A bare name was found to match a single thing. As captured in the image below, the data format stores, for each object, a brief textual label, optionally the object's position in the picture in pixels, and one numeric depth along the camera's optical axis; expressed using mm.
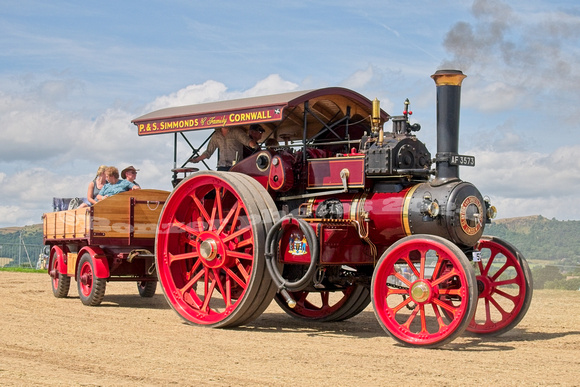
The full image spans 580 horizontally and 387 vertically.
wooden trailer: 11102
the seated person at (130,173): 12172
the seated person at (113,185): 11789
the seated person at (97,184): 12234
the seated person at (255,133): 9992
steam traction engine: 7707
